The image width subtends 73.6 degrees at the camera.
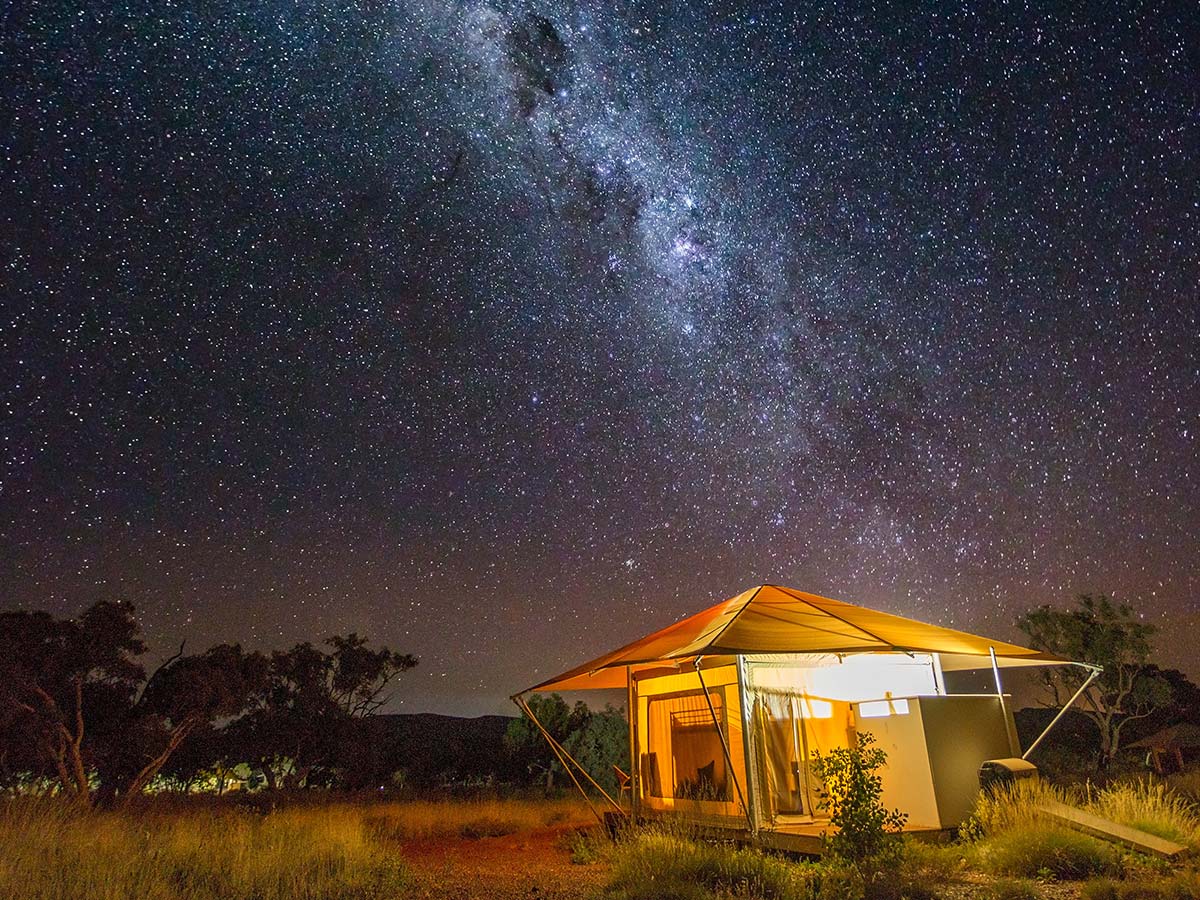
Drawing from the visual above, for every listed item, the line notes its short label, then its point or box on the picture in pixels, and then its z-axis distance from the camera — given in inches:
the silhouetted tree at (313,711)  785.6
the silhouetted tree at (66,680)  494.9
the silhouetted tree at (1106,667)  981.2
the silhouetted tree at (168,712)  543.8
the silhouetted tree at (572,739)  866.1
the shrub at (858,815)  236.1
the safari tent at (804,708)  317.1
